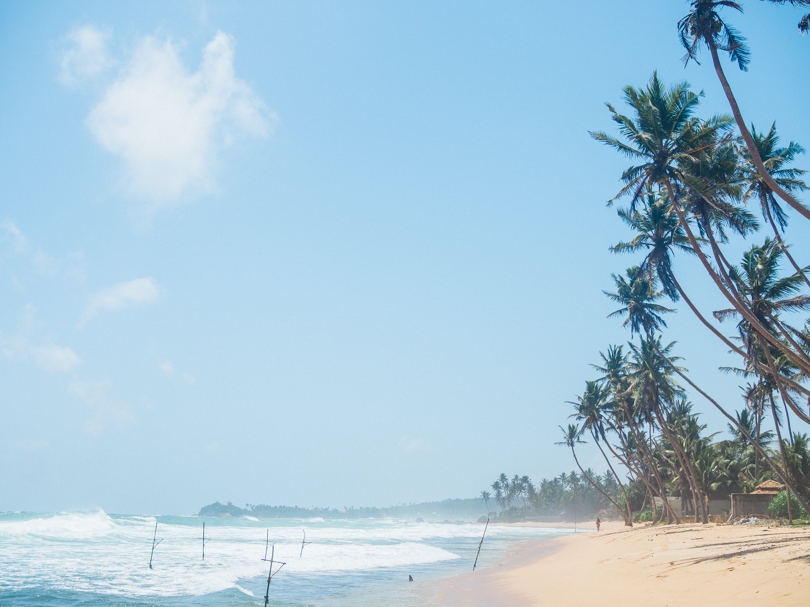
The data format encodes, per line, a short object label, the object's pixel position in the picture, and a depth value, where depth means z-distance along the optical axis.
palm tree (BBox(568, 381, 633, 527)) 45.78
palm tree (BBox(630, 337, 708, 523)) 36.03
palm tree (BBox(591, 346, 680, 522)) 40.53
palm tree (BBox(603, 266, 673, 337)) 31.47
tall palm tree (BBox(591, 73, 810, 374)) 17.98
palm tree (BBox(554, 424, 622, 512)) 54.33
